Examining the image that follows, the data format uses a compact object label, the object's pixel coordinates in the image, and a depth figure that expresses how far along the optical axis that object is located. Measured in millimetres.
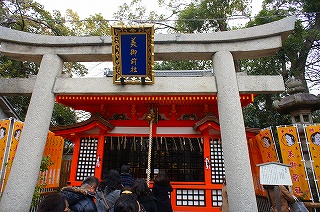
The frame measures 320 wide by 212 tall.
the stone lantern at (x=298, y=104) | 7559
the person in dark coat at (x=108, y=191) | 3394
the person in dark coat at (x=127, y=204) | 2331
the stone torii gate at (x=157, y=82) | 4801
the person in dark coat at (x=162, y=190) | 4290
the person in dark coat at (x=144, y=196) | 3184
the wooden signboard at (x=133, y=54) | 5179
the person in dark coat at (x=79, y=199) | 2695
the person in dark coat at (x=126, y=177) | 4067
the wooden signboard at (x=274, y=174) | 3561
